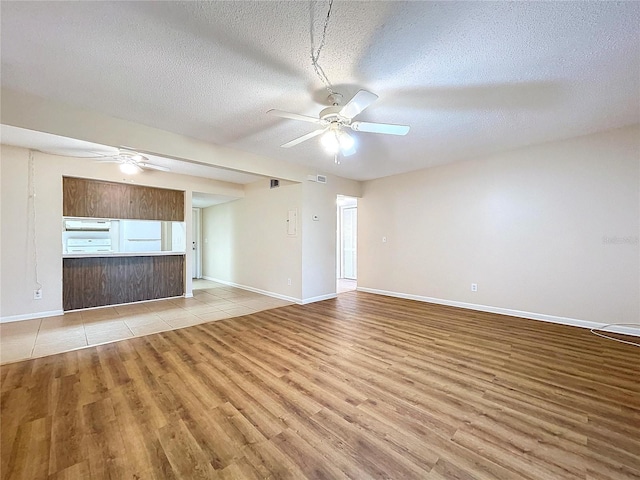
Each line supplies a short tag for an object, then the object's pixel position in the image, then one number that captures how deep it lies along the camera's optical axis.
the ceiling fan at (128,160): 3.70
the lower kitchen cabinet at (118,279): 4.45
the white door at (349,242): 7.82
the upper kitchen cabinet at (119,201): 4.42
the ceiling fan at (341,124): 2.09
